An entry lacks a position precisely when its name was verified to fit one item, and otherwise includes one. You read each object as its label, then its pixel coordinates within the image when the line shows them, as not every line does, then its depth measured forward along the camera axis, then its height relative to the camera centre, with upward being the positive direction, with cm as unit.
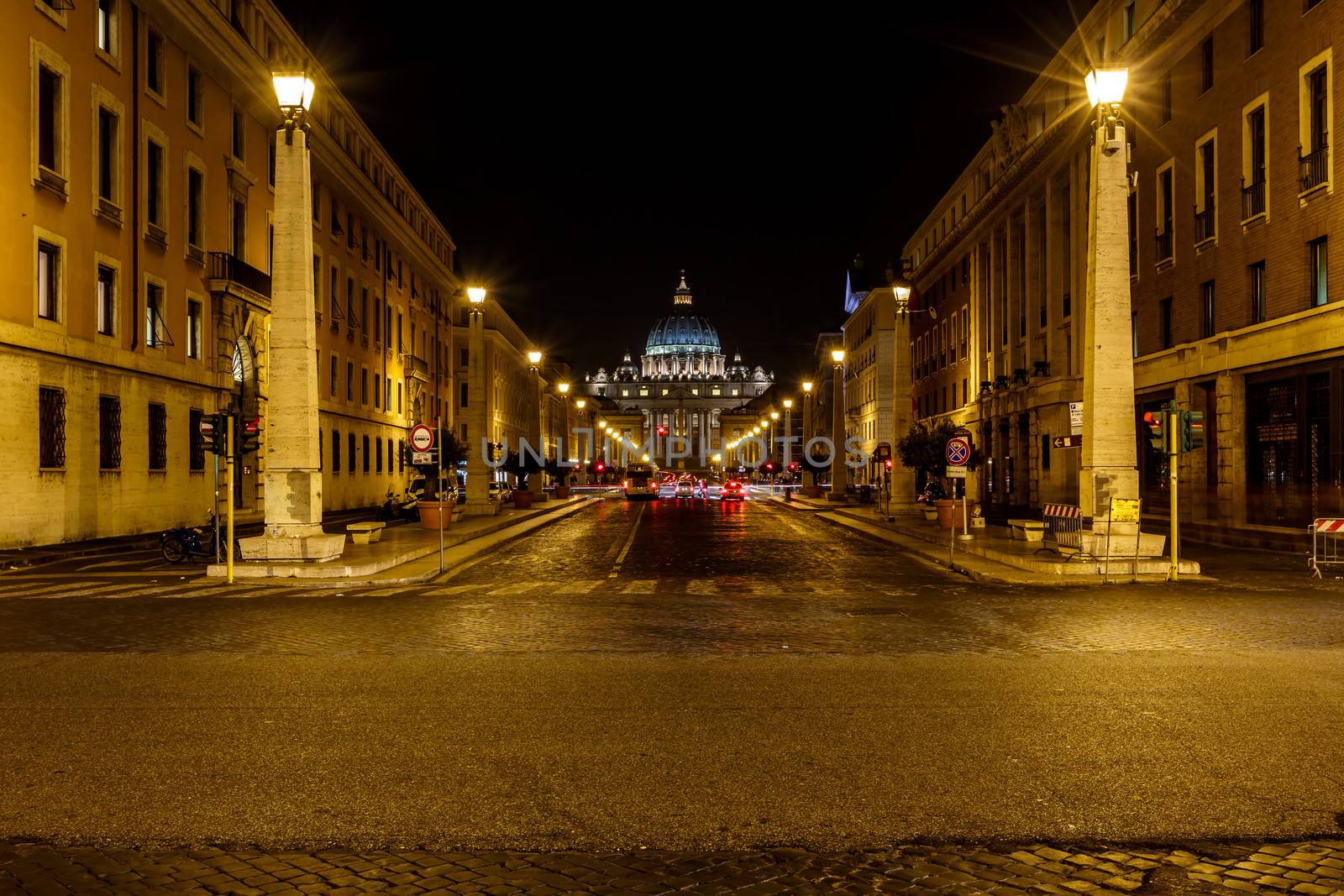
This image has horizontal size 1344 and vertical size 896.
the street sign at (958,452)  2588 +22
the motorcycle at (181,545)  2166 -147
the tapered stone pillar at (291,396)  1970 +123
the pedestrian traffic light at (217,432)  1838 +58
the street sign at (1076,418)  2492 +94
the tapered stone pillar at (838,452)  5019 +51
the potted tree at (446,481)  3058 -82
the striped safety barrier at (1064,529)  2019 -129
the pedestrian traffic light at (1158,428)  1819 +50
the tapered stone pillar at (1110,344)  1906 +194
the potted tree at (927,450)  4156 +43
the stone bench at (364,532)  2530 -147
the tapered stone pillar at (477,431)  3812 +116
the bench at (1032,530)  2442 -148
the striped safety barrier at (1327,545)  1861 -178
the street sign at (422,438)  2461 +61
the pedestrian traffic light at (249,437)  1894 +51
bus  7075 -123
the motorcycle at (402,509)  4069 -156
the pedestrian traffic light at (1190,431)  1803 +45
